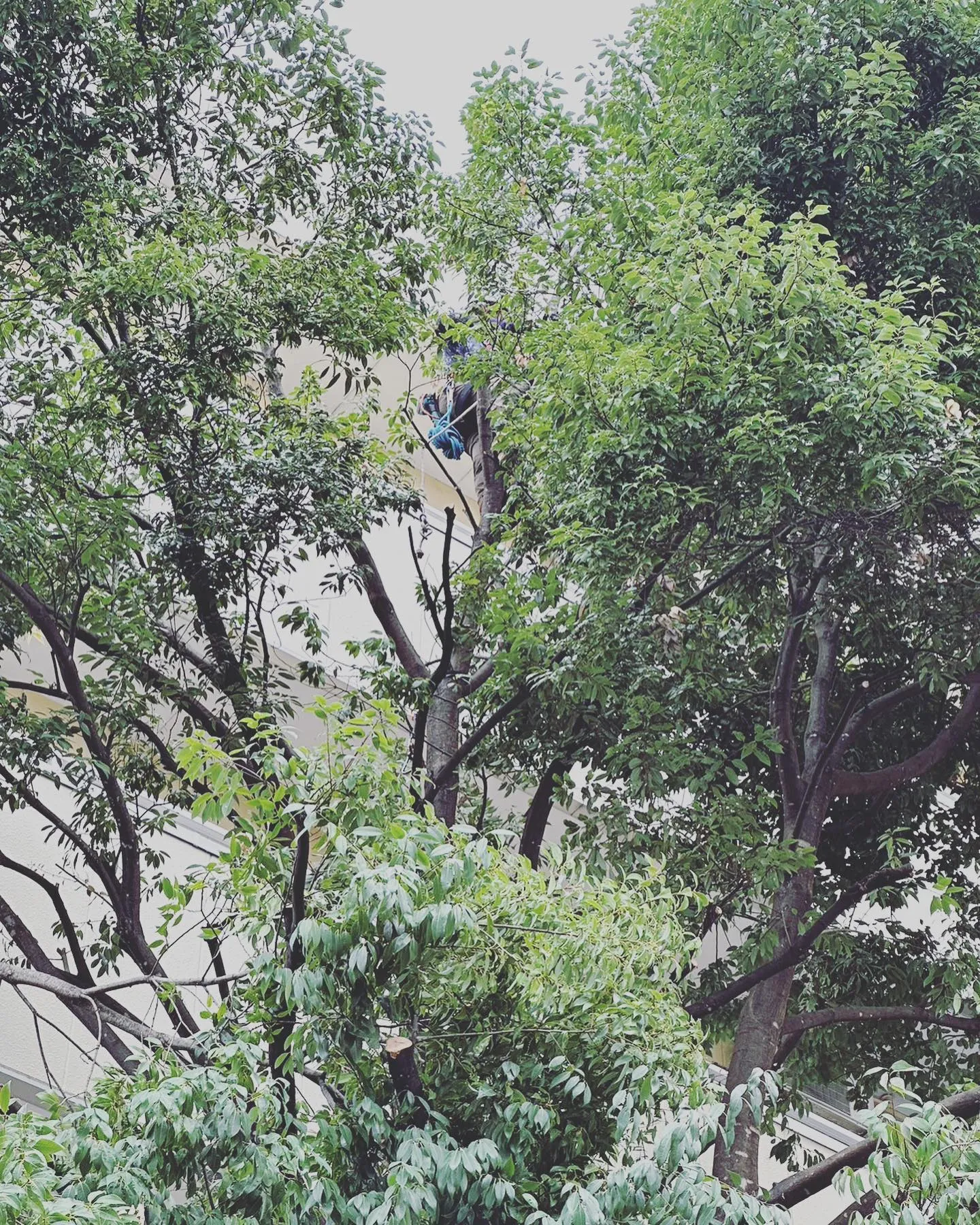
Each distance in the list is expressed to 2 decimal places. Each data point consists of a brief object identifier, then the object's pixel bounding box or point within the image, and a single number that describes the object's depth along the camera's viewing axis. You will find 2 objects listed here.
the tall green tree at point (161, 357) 16.69
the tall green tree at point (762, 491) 14.87
